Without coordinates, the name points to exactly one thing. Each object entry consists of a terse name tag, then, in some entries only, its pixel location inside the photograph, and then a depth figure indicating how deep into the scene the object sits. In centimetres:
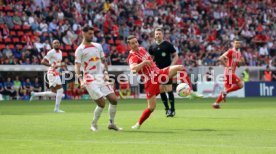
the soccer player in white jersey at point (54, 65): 2644
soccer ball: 1953
